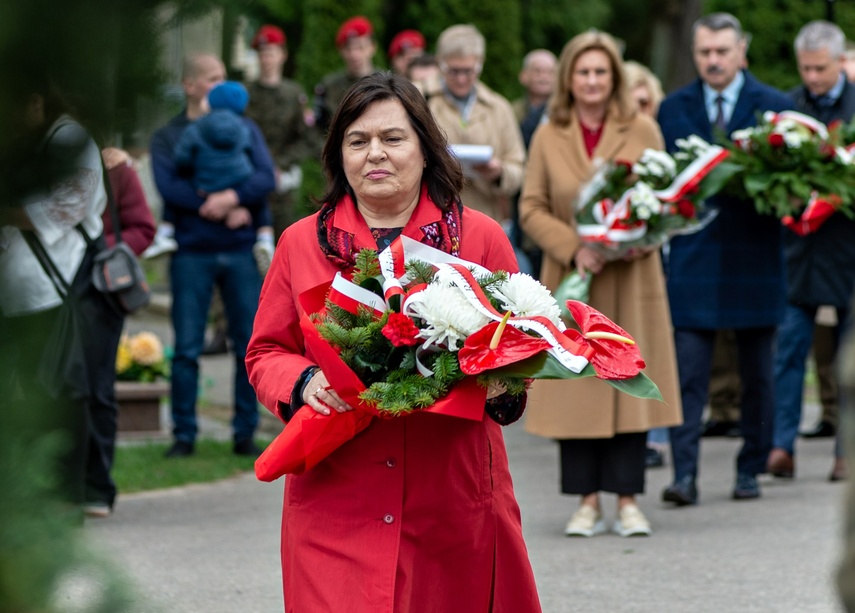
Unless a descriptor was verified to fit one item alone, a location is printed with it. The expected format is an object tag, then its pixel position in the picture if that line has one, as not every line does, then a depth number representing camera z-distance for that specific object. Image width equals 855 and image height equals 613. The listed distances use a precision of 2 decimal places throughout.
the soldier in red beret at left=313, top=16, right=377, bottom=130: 22.30
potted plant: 19.33
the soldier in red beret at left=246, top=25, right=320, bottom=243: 22.53
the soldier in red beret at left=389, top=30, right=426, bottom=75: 25.65
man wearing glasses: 18.27
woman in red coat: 7.25
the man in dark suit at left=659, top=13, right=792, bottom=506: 15.12
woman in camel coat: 13.43
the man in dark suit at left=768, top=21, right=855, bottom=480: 16.80
